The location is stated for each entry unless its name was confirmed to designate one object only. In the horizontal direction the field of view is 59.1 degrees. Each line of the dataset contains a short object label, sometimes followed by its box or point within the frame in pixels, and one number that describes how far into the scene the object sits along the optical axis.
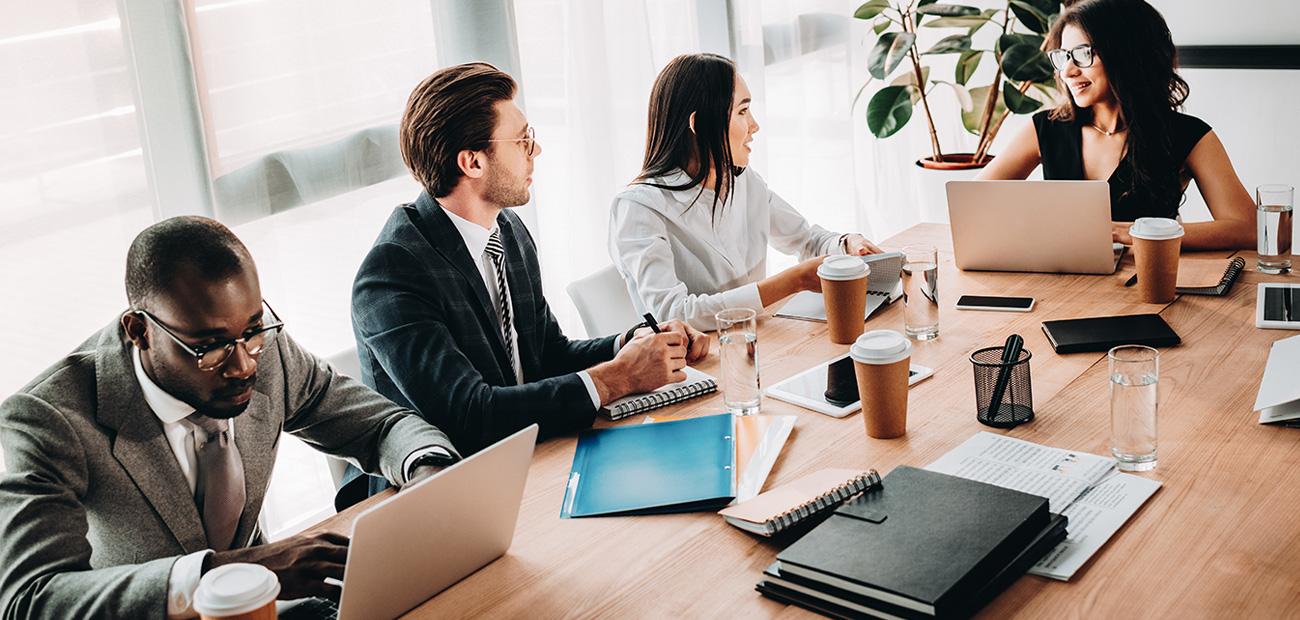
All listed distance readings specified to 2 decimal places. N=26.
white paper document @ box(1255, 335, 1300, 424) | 1.69
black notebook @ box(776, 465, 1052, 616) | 1.26
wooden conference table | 1.30
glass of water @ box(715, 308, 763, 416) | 1.90
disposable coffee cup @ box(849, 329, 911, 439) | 1.74
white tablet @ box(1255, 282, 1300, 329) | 2.12
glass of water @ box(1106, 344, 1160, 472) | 1.60
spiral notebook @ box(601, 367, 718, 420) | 1.95
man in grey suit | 1.35
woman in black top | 2.83
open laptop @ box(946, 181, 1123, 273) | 2.46
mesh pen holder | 1.78
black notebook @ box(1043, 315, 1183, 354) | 2.07
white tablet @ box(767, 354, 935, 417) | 1.90
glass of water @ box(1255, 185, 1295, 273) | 2.33
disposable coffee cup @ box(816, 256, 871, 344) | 2.21
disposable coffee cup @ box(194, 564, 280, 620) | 1.08
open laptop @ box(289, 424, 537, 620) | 1.29
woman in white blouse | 2.54
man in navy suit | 1.92
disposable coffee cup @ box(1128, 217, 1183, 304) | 2.25
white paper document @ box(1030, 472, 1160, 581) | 1.36
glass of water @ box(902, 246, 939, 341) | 2.19
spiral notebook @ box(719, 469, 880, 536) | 1.48
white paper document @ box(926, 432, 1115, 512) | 1.54
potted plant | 3.89
